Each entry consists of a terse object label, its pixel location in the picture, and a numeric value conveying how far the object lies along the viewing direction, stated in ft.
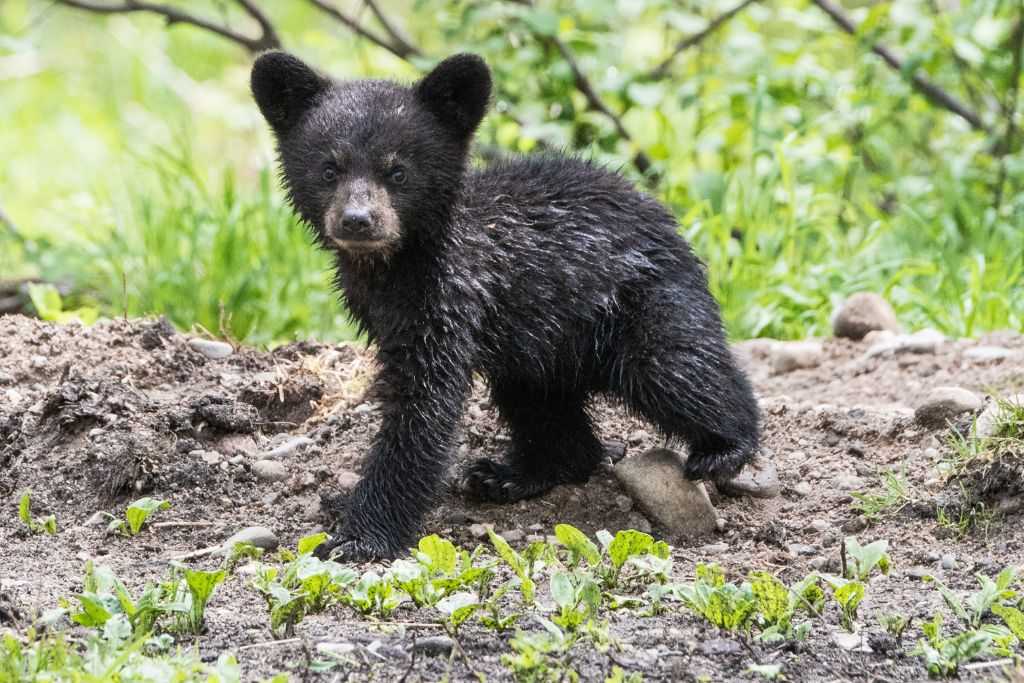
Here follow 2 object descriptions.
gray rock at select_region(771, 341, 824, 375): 40.22
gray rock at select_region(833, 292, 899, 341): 41.63
